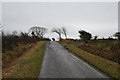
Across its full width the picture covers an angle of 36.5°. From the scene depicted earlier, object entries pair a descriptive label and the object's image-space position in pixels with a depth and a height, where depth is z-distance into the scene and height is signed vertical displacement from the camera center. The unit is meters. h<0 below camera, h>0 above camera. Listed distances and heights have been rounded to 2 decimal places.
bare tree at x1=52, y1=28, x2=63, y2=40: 100.40 +5.01
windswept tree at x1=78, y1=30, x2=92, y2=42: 43.89 +1.03
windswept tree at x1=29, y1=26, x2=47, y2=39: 105.75 +5.84
